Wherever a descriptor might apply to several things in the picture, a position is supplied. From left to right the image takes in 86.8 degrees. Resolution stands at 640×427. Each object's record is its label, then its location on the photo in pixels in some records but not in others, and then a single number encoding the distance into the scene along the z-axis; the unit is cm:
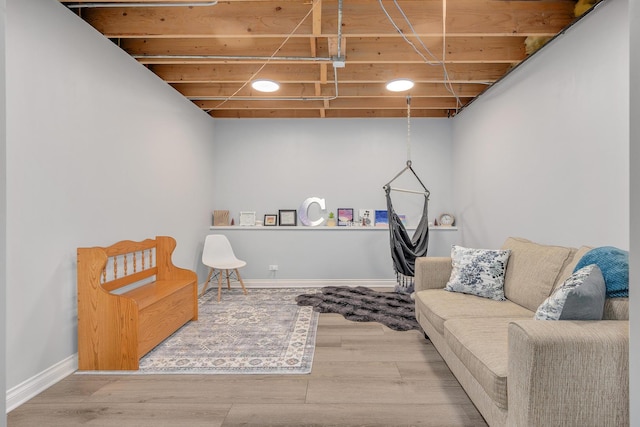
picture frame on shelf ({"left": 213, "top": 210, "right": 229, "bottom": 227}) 457
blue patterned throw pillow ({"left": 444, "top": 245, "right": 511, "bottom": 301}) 244
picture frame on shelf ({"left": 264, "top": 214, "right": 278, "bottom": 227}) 463
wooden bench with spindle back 220
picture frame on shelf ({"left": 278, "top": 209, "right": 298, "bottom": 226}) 461
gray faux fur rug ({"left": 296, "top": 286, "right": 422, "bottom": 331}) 313
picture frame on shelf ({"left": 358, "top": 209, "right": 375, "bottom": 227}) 459
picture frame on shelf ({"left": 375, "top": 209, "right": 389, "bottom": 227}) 458
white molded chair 395
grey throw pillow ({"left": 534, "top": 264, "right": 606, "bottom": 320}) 139
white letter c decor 461
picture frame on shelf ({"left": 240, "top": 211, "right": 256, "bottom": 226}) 463
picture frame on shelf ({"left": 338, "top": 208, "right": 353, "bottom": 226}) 461
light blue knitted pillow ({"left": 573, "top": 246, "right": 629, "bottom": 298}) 147
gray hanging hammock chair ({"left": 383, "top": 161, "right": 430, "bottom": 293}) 374
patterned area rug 223
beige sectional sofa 120
